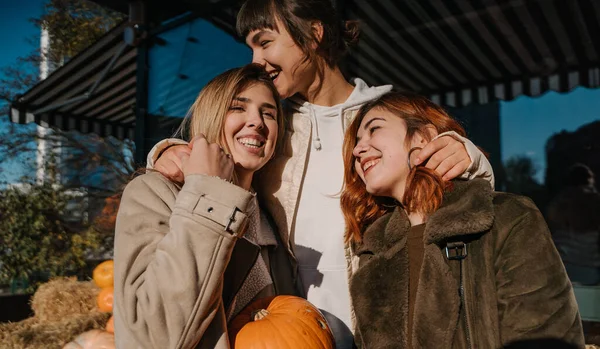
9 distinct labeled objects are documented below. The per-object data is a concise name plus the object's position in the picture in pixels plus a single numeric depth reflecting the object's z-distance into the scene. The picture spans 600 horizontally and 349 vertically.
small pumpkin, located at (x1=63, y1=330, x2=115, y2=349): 3.27
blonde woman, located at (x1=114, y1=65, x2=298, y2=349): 1.41
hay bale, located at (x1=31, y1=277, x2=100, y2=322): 4.01
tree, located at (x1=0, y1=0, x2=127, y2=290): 5.01
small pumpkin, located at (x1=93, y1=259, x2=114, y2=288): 4.17
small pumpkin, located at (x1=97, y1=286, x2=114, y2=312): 3.88
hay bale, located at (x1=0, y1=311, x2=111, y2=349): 3.41
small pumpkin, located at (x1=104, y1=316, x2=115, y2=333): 3.49
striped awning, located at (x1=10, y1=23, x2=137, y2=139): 5.59
